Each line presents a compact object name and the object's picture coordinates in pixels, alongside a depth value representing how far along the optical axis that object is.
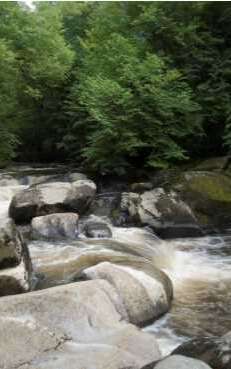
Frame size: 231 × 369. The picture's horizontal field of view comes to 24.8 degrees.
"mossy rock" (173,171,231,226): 11.98
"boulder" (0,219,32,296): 7.15
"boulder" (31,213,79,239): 10.30
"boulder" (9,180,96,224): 11.38
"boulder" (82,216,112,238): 10.54
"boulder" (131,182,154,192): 12.93
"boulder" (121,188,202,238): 11.46
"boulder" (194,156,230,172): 13.94
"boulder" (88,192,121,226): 12.00
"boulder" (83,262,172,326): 6.86
